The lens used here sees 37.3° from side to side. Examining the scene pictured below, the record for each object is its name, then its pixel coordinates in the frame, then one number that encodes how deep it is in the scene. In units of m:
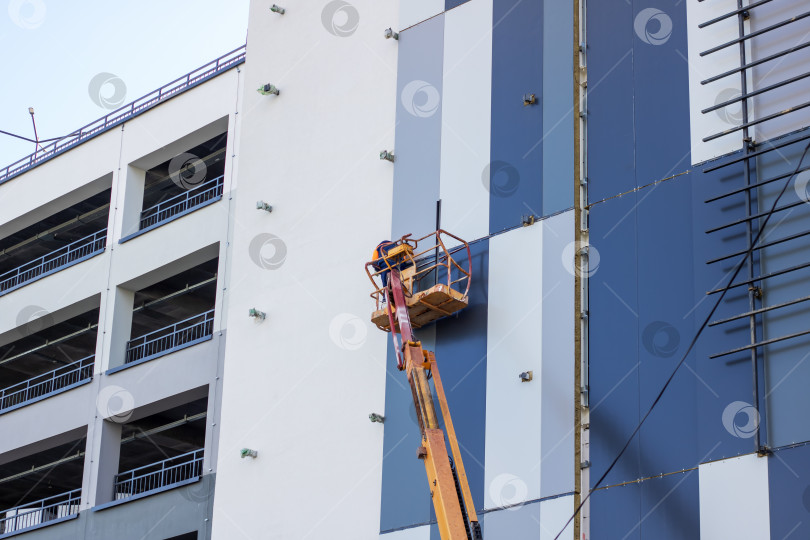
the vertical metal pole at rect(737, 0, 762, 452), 20.19
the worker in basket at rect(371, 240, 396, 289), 26.47
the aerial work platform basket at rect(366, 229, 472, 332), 25.05
